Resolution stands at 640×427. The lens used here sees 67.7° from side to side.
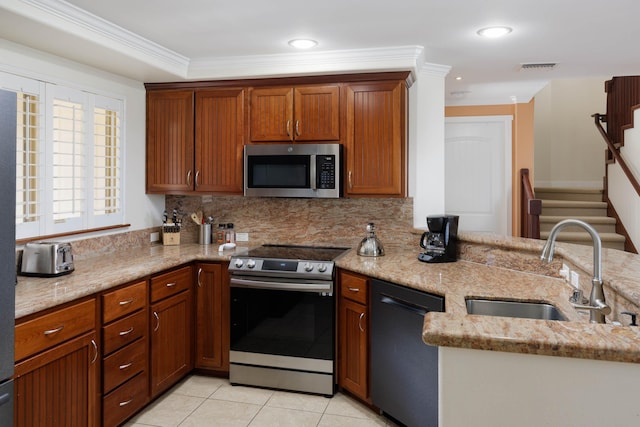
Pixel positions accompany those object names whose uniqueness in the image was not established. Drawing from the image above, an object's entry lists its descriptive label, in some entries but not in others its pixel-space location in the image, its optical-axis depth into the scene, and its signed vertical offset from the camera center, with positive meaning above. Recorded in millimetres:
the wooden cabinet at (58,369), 1976 -715
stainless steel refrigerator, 1680 -129
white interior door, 5152 +425
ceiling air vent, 3541 +1104
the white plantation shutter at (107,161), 3297 +352
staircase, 5119 -11
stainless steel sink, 2117 -438
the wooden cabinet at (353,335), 2900 -772
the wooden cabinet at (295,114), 3426 +713
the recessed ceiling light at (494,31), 2754 +1056
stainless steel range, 3074 -732
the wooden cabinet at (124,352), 2500 -788
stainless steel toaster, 2541 -261
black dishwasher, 2387 -784
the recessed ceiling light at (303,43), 3018 +1076
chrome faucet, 1648 -264
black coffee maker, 3135 -177
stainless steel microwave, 3395 +296
